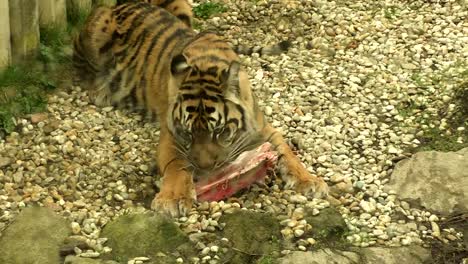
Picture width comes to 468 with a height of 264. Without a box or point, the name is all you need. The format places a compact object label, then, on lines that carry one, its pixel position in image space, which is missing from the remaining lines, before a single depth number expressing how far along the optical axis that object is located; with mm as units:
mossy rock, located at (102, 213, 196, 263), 9711
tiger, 10437
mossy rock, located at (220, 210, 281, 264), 9719
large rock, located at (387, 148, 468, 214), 10711
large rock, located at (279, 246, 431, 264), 9609
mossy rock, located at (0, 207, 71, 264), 9570
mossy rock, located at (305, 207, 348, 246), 10062
